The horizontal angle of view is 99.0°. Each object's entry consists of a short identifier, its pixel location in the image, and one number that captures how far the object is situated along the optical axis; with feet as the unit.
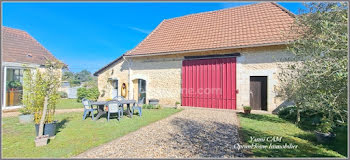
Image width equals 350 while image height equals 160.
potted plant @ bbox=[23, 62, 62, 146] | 12.19
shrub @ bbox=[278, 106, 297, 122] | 19.58
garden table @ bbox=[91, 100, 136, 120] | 19.08
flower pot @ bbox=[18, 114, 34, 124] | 17.72
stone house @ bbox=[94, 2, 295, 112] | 24.75
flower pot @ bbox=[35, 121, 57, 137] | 12.37
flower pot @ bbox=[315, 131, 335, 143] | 11.41
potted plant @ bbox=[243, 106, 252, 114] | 22.35
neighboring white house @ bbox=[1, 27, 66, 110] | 25.66
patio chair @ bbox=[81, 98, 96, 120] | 19.34
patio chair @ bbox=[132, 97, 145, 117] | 21.61
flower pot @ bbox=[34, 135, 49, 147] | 11.11
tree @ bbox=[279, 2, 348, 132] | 8.29
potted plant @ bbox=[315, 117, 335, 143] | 11.39
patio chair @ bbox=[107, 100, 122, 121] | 18.53
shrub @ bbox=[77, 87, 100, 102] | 37.42
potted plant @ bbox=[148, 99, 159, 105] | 31.45
